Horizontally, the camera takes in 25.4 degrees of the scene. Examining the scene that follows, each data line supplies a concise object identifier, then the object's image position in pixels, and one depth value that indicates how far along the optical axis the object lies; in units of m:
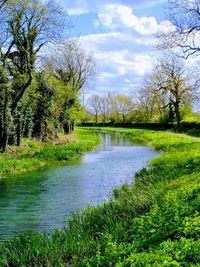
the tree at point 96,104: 146.15
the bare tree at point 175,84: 73.94
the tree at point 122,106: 124.81
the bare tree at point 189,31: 35.09
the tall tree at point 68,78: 55.27
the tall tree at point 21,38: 31.78
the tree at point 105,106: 141.00
